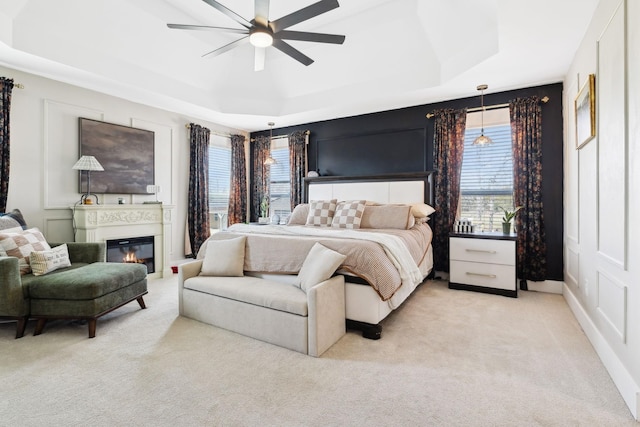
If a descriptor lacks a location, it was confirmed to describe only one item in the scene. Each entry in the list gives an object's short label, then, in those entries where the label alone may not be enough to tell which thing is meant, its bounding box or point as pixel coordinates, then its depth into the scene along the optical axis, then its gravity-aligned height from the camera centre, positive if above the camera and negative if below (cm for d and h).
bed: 268 -42
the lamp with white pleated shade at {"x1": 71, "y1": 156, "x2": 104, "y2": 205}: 388 +59
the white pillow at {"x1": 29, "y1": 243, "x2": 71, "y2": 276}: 290 -46
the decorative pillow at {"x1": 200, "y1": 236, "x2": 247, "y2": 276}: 315 -48
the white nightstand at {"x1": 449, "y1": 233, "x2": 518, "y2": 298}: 381 -65
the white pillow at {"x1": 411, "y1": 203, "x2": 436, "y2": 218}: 425 +1
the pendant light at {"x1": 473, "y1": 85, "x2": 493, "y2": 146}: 409 +93
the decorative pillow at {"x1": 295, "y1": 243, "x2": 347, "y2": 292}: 261 -47
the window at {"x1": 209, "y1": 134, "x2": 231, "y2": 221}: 604 +73
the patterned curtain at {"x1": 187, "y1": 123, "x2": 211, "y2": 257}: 554 +38
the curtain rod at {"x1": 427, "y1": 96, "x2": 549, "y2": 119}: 432 +144
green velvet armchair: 256 -67
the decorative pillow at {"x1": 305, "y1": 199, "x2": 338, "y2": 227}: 451 -2
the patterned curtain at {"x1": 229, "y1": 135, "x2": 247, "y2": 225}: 632 +57
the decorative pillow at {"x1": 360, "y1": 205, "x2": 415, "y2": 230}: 408 -8
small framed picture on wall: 251 +84
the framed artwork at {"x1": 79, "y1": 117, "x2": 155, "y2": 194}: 426 +82
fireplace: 429 -55
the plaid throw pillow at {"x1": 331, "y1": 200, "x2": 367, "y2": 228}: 422 -5
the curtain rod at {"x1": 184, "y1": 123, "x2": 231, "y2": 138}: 601 +151
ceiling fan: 243 +155
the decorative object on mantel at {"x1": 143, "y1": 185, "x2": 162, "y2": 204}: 489 +34
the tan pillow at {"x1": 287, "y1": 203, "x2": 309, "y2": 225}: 485 -7
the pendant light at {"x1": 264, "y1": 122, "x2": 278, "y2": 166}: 579 +109
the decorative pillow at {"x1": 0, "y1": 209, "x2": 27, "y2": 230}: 311 -8
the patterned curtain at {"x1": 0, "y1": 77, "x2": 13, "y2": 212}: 349 +83
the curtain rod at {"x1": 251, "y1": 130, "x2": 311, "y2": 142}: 596 +151
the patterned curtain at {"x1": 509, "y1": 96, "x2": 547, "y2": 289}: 406 +34
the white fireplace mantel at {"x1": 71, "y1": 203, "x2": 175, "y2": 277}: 398 -17
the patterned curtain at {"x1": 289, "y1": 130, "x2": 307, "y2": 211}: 600 +89
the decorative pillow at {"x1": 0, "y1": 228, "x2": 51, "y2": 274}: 286 -31
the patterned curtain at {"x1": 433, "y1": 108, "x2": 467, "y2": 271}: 457 +56
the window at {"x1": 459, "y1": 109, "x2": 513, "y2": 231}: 437 +52
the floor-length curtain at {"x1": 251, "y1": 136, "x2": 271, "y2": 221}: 652 +81
